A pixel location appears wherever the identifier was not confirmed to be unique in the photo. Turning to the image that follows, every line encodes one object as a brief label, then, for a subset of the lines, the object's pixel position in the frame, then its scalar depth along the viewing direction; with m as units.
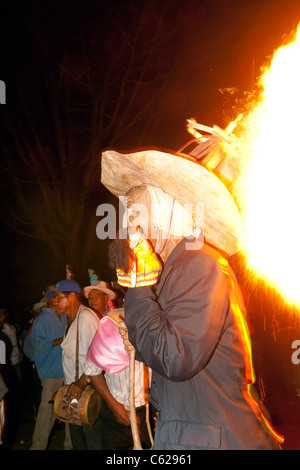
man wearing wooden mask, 1.90
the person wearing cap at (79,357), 4.52
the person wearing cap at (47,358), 5.34
